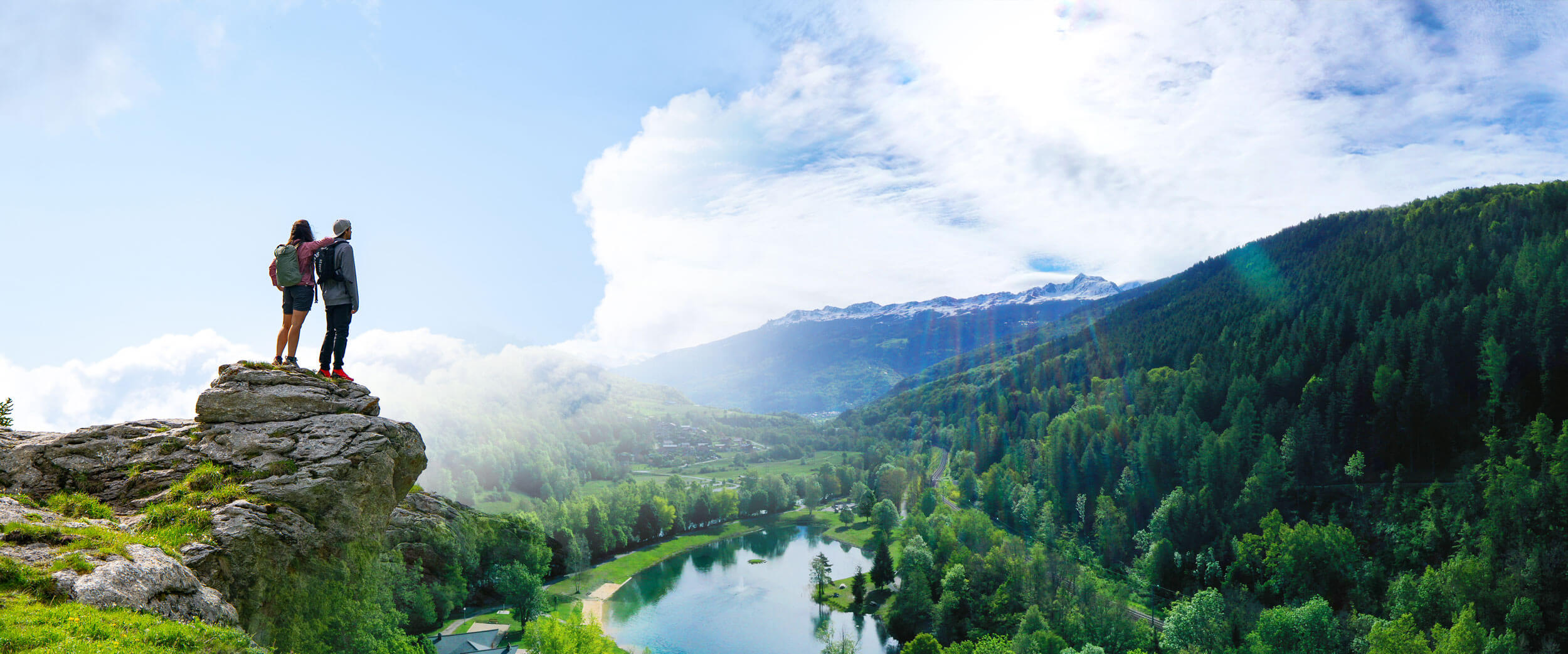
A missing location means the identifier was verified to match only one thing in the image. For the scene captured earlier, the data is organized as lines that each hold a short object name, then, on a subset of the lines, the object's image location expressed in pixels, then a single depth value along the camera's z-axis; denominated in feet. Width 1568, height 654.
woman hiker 52.95
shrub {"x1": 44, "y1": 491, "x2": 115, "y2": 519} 43.39
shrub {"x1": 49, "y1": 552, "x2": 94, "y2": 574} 33.71
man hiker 52.85
